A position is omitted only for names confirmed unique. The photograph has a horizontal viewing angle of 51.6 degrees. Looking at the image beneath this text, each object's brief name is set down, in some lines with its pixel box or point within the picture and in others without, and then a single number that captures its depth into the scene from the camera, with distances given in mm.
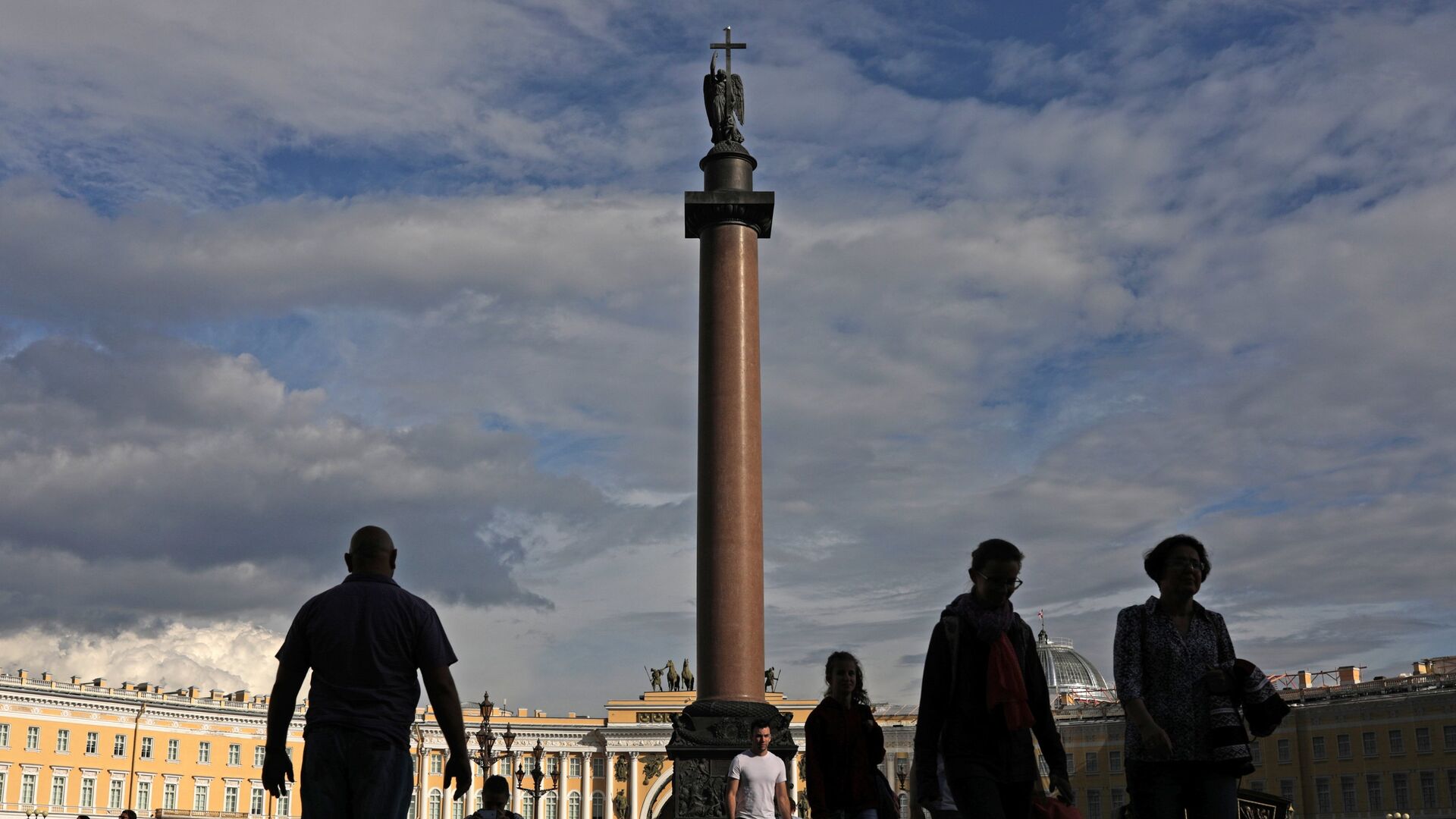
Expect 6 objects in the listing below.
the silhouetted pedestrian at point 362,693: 7359
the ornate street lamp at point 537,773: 50438
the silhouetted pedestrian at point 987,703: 7543
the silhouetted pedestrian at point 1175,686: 7336
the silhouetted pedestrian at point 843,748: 9445
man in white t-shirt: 10320
